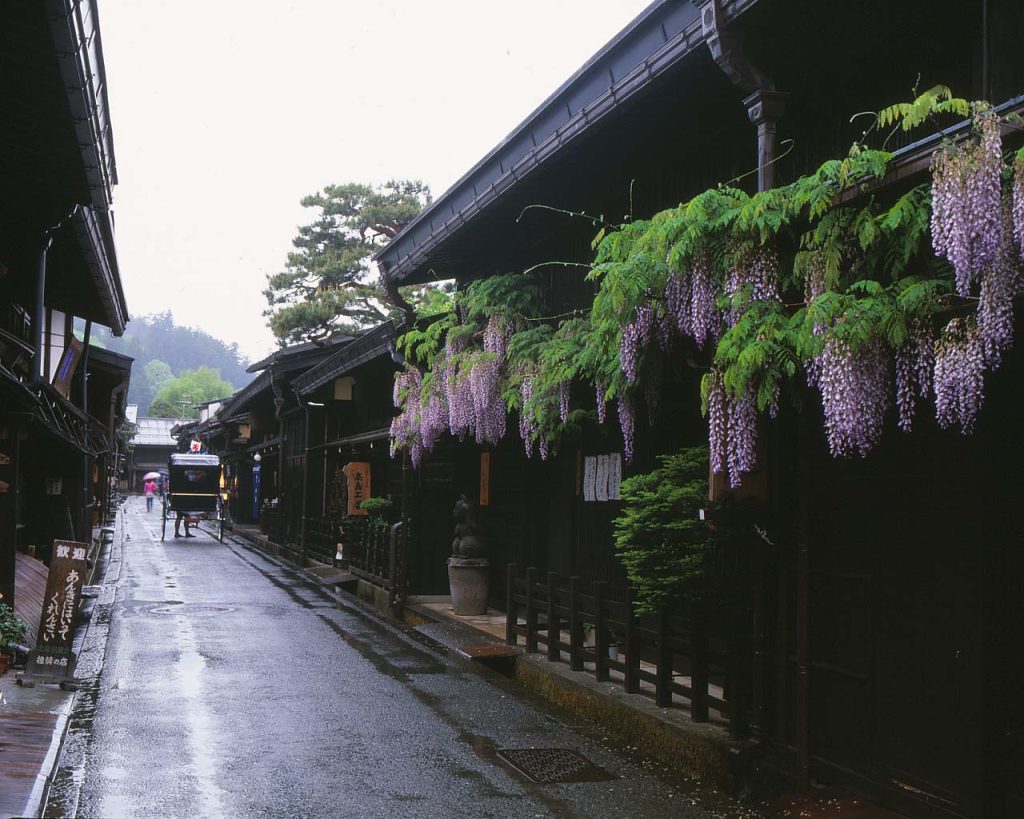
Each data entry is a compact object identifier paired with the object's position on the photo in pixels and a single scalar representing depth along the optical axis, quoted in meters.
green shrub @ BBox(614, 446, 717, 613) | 8.31
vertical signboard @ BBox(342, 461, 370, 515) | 24.39
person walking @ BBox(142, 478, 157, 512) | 60.80
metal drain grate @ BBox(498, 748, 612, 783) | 8.01
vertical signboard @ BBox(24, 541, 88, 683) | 10.35
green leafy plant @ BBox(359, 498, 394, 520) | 20.72
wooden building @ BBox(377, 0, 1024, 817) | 6.12
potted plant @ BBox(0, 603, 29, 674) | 10.63
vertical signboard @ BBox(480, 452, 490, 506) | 17.53
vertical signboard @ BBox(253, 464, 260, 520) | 44.56
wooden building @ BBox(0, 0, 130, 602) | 7.10
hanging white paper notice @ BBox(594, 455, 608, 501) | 12.97
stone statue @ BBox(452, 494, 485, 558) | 15.96
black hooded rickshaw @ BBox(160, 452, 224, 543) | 38.47
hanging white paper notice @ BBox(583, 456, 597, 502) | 13.34
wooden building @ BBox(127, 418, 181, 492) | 88.56
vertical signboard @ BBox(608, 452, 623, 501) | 12.70
